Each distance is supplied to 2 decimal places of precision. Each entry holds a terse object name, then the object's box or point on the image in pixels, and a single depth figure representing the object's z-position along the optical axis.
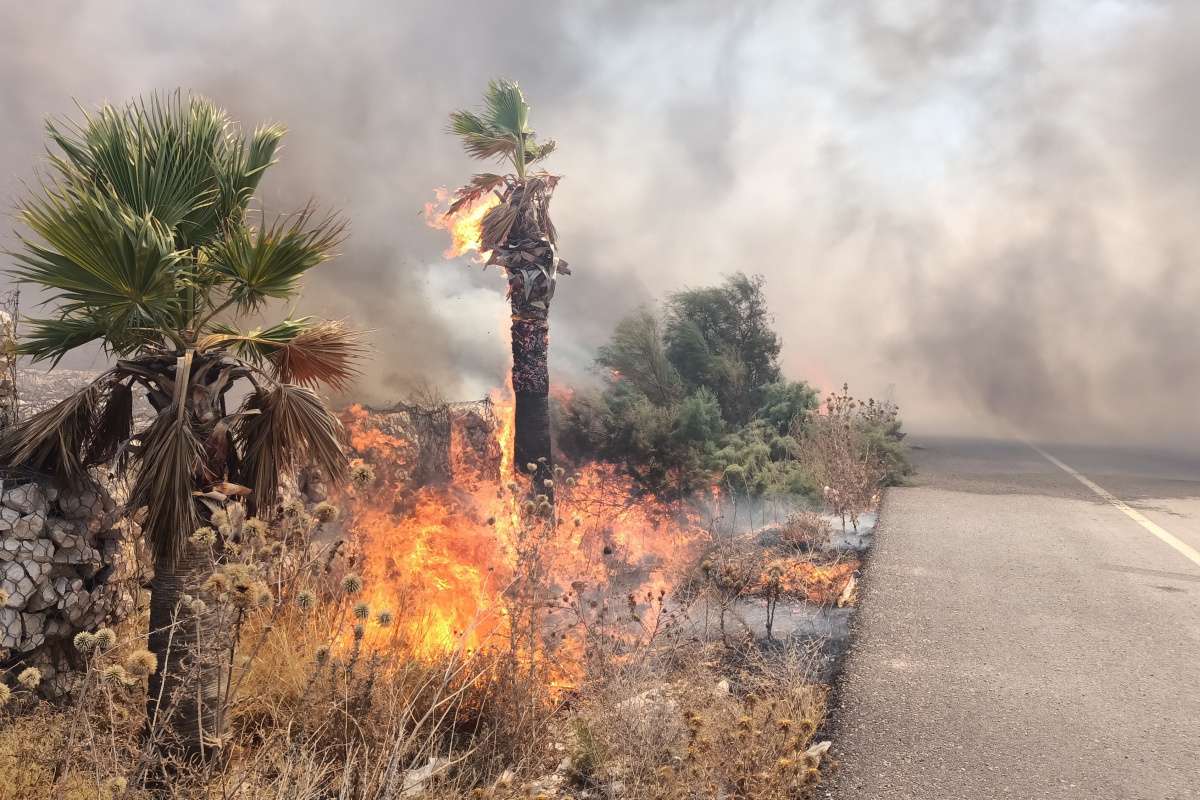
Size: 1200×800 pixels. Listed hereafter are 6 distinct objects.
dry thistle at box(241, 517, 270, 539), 4.33
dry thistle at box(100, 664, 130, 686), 3.37
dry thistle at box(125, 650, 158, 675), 3.64
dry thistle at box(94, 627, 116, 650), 3.71
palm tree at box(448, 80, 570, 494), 12.55
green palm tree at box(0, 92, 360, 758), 4.60
